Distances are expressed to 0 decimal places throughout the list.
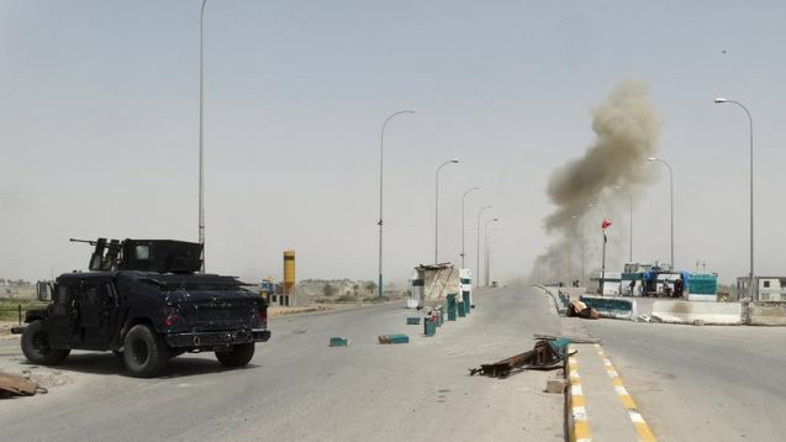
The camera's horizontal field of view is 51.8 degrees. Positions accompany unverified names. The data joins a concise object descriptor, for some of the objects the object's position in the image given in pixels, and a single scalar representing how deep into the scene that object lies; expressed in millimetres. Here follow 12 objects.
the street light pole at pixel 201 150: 26375
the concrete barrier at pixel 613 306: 31703
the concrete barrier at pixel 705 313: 29078
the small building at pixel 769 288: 47812
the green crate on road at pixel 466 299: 35150
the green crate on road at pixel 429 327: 21838
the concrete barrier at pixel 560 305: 37531
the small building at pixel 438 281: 41562
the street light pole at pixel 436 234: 60644
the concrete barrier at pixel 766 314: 28938
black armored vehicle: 12844
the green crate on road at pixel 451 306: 28750
